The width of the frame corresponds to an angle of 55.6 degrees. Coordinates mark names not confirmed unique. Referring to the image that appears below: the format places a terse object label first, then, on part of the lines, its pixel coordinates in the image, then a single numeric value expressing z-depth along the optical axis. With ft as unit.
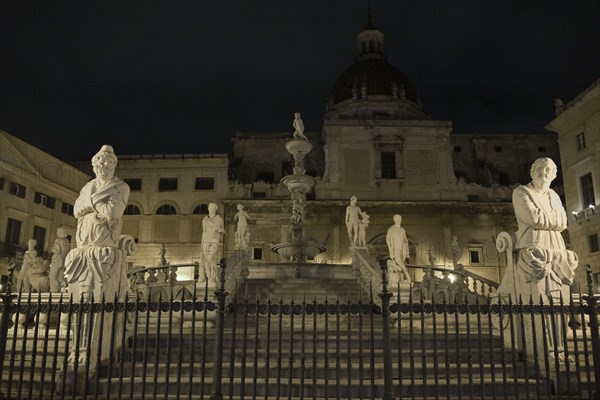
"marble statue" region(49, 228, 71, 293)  49.39
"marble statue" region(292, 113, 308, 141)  62.59
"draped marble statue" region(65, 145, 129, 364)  25.27
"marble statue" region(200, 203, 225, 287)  47.83
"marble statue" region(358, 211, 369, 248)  58.75
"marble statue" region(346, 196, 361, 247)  59.16
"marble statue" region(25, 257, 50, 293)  51.65
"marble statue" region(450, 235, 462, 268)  95.22
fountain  58.44
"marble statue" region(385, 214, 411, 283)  52.34
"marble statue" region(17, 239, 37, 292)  52.85
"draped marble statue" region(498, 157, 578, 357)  25.93
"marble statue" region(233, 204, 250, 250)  59.85
